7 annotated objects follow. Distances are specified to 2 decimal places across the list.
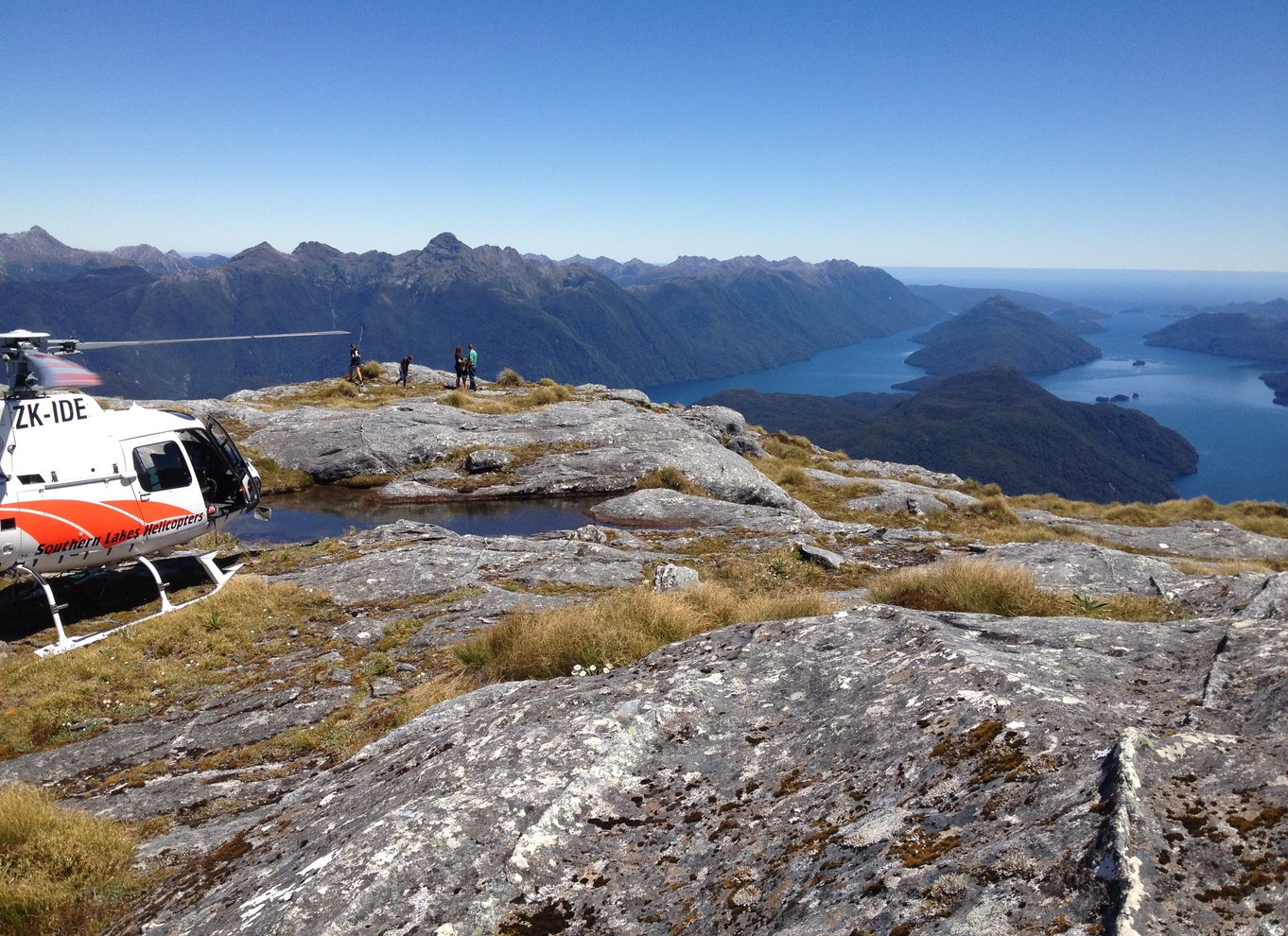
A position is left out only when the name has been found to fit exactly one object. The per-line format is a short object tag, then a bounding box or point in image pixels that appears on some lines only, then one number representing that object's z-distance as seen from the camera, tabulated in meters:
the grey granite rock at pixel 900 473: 43.12
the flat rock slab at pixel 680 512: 23.53
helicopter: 13.54
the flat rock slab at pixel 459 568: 15.33
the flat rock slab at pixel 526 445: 29.64
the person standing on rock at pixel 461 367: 46.83
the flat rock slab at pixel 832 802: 3.16
